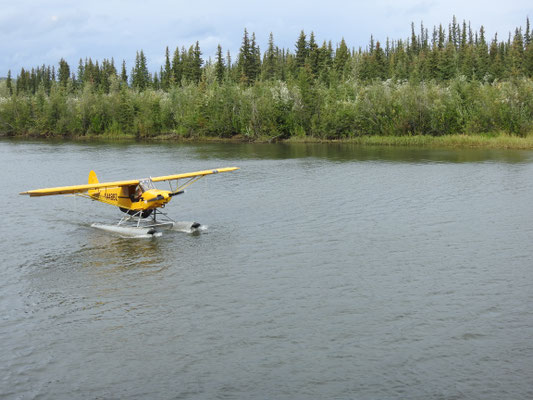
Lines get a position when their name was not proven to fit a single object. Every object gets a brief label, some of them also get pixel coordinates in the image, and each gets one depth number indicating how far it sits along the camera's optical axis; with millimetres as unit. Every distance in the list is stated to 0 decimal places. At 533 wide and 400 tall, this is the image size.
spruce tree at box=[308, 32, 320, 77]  115375
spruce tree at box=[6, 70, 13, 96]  174900
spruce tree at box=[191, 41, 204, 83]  132250
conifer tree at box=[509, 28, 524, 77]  104312
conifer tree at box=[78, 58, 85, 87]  167925
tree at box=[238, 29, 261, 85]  126062
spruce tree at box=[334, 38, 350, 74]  123312
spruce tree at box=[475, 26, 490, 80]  109312
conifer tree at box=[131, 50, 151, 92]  143875
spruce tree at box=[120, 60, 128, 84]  165375
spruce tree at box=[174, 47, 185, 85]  142125
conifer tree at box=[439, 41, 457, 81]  111625
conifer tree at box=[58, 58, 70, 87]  181625
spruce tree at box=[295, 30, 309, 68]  121000
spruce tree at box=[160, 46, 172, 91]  141875
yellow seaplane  24594
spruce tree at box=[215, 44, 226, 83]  122188
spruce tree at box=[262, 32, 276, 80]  129375
